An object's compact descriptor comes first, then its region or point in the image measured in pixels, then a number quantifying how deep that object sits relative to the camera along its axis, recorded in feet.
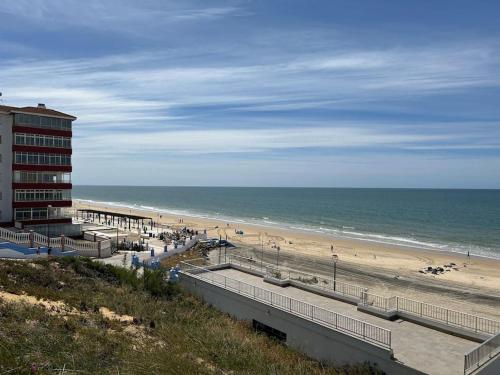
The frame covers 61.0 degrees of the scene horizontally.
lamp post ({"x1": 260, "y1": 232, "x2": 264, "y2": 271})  137.10
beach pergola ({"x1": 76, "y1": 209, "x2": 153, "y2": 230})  169.92
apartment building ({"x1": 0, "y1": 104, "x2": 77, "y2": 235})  111.96
